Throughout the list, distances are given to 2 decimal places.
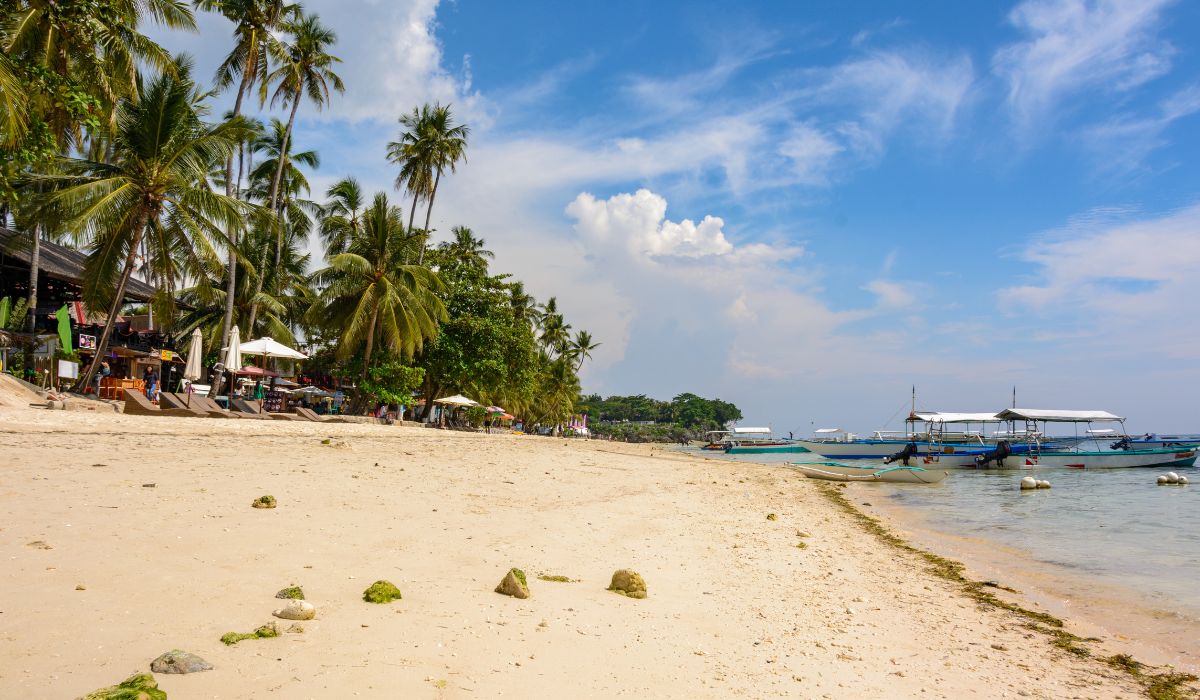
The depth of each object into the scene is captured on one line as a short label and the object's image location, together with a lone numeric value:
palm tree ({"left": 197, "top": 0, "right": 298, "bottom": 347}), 25.20
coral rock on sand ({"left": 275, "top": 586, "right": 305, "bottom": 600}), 3.91
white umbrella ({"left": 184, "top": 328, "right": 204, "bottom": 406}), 18.47
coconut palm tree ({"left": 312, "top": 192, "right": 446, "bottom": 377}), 29.53
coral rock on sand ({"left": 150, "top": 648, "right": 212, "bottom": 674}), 2.80
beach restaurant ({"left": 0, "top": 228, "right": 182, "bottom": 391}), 23.42
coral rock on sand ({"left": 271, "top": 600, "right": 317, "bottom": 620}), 3.61
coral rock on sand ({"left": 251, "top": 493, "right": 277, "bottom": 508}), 6.28
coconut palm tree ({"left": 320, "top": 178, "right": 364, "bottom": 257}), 39.66
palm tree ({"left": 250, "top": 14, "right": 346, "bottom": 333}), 28.36
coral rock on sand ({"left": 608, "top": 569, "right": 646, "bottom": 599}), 5.19
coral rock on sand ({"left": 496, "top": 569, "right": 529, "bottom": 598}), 4.62
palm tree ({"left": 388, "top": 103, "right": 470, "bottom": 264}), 37.59
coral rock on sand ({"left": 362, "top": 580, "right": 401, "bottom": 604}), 4.09
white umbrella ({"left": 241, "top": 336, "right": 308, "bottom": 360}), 25.83
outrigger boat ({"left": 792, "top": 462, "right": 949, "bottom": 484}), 26.83
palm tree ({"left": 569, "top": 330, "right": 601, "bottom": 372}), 76.22
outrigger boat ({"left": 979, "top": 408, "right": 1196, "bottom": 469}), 39.84
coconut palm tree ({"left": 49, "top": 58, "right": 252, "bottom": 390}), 18.78
